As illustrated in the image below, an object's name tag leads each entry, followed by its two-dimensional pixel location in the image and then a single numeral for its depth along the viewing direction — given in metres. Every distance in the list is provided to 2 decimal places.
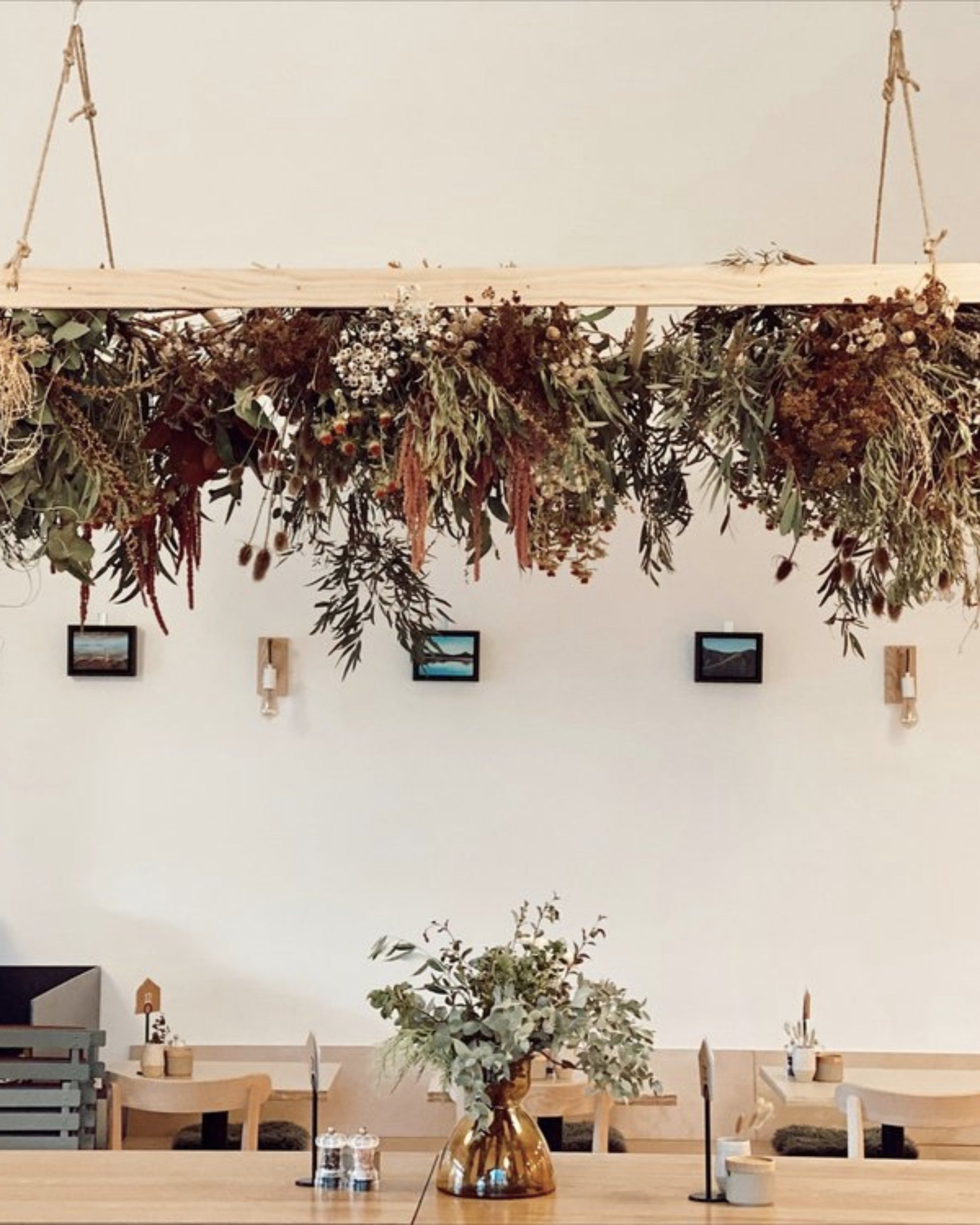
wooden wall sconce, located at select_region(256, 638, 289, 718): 6.73
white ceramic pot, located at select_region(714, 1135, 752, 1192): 3.36
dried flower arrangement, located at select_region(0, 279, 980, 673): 3.47
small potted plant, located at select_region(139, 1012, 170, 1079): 5.93
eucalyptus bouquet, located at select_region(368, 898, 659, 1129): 3.30
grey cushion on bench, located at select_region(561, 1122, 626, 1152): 6.03
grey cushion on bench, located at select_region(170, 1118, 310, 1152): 6.06
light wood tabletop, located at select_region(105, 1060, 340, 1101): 5.91
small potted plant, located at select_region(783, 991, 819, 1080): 5.98
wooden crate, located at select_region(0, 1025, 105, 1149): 5.61
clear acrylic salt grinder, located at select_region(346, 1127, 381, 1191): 3.42
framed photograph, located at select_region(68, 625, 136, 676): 6.75
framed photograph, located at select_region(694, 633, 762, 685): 6.74
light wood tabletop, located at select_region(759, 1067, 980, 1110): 5.67
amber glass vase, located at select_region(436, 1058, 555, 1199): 3.33
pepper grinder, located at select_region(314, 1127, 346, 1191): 3.43
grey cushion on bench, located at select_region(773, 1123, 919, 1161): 6.00
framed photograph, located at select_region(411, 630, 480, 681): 6.77
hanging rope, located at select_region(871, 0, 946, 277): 3.82
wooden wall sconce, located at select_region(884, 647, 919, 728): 6.70
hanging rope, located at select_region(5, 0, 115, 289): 3.59
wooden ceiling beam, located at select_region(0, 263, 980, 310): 3.38
